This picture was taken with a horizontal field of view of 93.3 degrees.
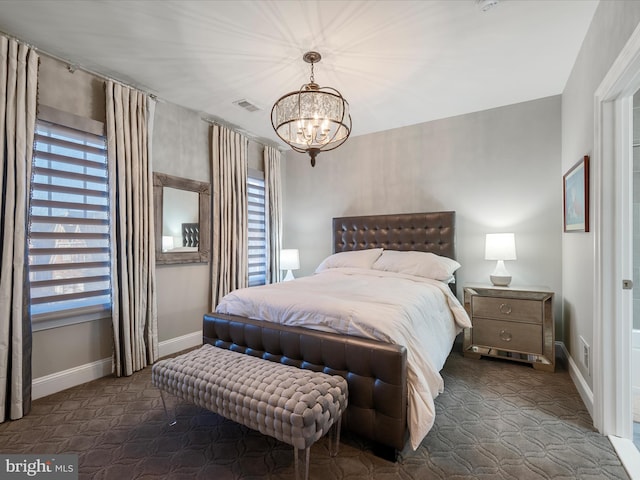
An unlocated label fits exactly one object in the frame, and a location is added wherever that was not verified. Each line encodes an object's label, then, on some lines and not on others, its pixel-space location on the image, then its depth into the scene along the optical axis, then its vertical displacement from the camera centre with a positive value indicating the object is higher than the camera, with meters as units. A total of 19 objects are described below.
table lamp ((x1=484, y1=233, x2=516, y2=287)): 3.11 -0.15
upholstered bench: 1.43 -0.82
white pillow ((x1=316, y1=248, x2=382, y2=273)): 3.70 -0.26
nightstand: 2.82 -0.85
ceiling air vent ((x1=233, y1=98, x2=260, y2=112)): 3.31 +1.51
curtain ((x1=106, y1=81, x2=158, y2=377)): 2.77 +0.08
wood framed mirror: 3.21 +0.23
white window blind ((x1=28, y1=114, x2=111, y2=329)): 2.38 +0.10
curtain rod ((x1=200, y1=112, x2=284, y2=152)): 3.70 +1.48
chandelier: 2.24 +0.95
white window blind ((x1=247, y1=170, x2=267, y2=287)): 4.34 +0.13
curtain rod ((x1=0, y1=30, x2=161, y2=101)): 2.25 +1.49
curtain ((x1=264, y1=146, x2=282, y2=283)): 4.51 +0.48
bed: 1.65 -0.66
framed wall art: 2.20 +0.33
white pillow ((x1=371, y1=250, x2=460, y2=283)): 3.15 -0.29
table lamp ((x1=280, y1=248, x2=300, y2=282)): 4.34 -0.32
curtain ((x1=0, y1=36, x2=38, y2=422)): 2.12 +0.10
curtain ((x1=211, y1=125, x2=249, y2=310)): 3.73 +0.35
